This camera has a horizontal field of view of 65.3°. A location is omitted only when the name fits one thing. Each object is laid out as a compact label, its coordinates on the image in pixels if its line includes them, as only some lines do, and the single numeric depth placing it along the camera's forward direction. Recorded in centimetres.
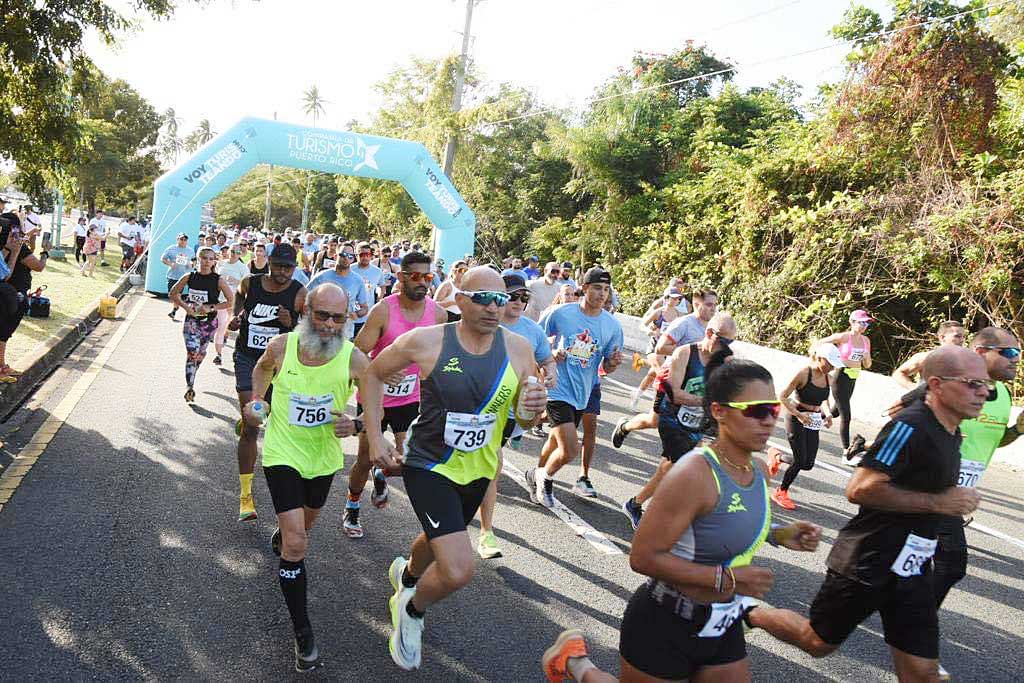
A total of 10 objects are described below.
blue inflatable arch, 1967
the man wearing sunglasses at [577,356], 652
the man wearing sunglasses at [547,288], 1291
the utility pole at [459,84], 3259
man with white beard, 407
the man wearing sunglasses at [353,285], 935
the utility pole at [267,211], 7350
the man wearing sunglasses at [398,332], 560
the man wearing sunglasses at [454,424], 371
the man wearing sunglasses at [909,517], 329
